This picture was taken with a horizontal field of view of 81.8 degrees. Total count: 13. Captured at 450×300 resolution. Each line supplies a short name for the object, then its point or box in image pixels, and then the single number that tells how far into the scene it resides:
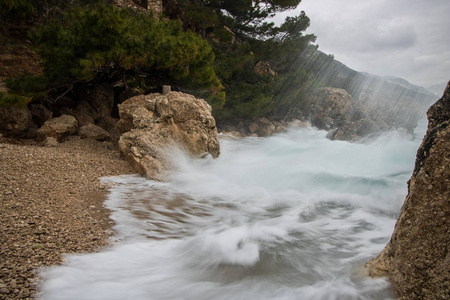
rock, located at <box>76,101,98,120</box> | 8.02
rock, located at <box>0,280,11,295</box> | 1.54
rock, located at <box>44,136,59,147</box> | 5.84
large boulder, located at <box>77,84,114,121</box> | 8.26
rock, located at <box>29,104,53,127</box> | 6.87
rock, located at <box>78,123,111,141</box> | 6.91
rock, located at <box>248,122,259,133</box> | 16.96
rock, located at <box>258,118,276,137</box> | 17.28
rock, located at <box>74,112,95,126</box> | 7.68
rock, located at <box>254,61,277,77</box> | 16.43
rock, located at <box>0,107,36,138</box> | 5.91
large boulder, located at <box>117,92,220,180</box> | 5.48
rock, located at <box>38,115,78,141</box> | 6.29
